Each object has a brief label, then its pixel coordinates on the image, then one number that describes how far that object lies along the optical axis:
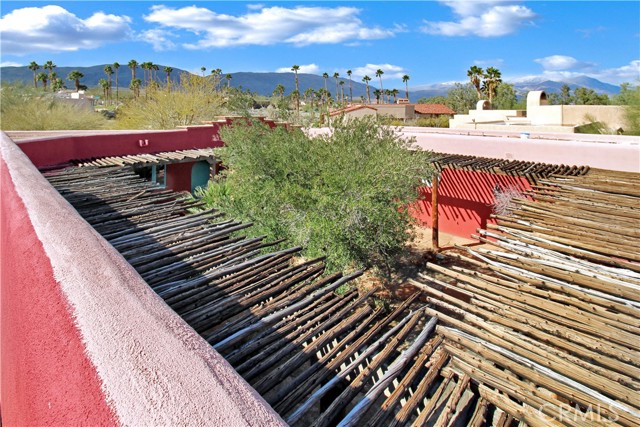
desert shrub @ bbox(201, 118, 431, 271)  10.30
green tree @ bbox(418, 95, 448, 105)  70.96
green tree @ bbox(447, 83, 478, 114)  52.91
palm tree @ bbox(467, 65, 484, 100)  45.62
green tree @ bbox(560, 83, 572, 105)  57.61
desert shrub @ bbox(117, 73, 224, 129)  24.56
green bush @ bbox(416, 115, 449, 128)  36.36
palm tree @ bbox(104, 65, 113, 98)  87.29
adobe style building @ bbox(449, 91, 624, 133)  23.70
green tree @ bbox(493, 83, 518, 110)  41.95
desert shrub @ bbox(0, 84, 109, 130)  20.62
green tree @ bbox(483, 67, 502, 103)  44.78
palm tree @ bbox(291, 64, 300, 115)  75.52
